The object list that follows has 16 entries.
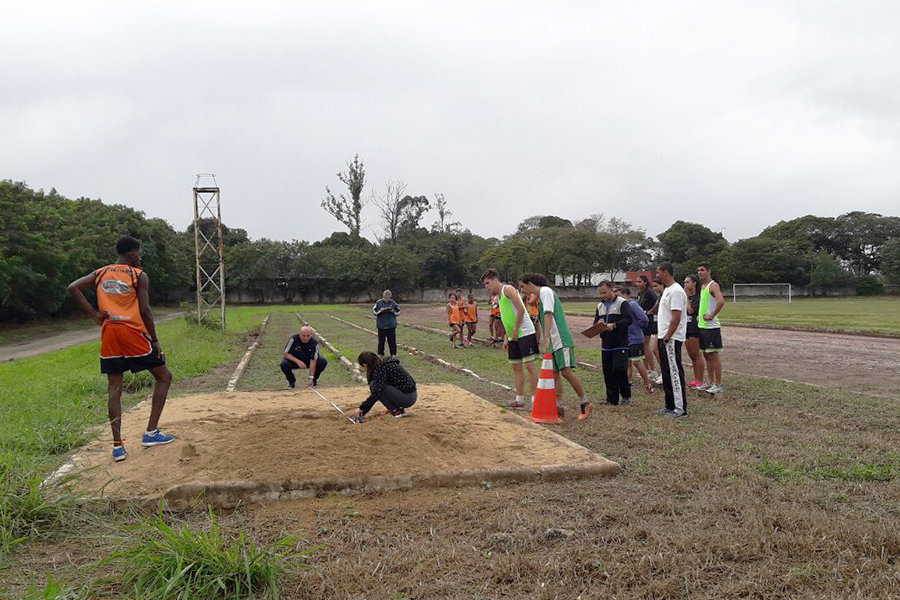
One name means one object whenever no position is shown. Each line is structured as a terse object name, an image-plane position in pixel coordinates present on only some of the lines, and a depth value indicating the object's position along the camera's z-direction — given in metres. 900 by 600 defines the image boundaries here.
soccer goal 58.69
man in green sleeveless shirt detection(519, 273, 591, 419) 6.79
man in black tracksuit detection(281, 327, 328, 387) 9.23
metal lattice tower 21.05
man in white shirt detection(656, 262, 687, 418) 6.69
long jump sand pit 4.35
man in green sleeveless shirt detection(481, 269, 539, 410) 7.29
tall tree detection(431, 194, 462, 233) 78.25
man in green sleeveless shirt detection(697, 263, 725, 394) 7.95
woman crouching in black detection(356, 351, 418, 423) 6.17
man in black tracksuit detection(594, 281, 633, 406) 7.45
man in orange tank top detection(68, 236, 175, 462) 5.07
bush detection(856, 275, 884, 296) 59.28
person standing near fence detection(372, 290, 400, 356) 12.04
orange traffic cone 6.61
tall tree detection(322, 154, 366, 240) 73.62
